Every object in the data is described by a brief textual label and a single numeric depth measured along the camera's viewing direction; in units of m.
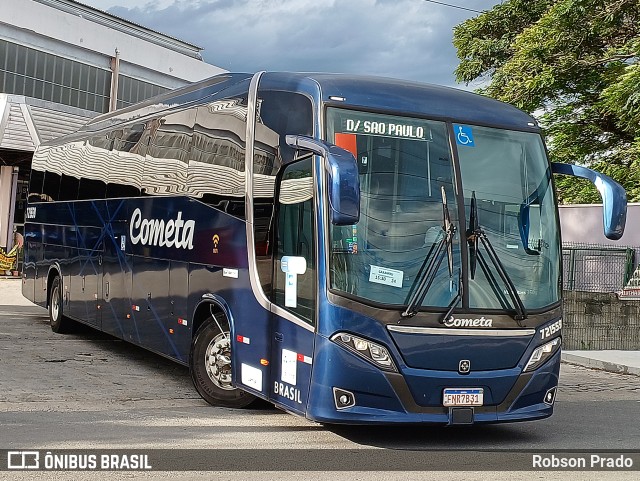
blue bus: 7.85
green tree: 25.62
